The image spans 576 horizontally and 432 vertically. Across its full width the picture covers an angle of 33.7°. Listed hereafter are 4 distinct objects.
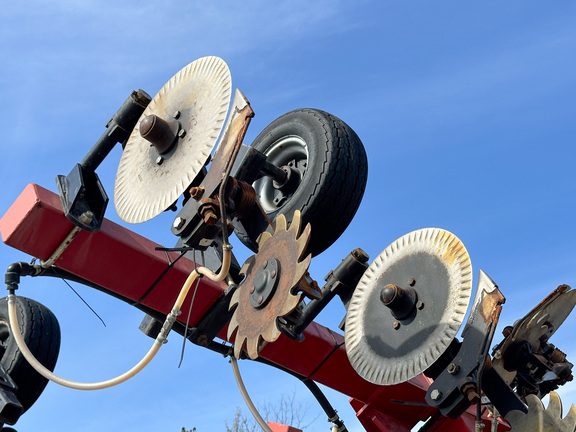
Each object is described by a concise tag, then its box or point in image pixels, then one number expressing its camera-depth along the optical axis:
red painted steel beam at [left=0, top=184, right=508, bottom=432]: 5.62
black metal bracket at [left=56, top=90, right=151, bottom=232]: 5.62
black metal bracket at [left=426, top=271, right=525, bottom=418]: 5.21
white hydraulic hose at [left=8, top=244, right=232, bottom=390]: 5.20
